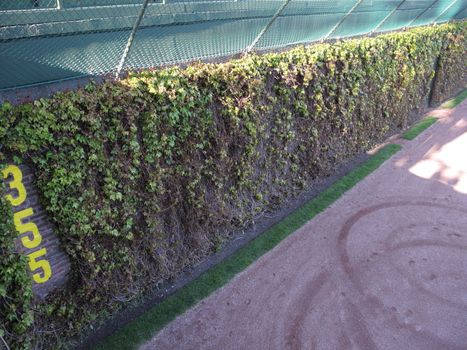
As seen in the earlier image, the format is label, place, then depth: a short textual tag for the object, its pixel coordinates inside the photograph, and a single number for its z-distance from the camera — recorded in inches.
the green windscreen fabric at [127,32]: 176.9
